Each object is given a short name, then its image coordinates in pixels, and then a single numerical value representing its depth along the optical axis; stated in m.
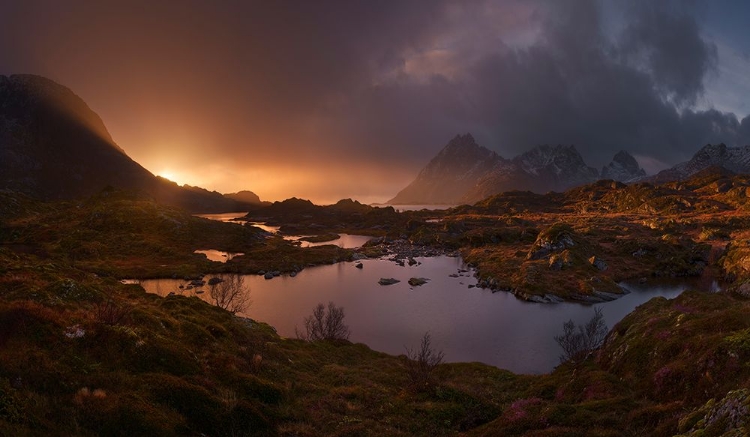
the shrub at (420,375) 35.62
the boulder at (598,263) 122.94
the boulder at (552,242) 135.75
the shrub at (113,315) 26.42
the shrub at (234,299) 76.62
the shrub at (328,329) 64.62
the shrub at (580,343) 49.06
